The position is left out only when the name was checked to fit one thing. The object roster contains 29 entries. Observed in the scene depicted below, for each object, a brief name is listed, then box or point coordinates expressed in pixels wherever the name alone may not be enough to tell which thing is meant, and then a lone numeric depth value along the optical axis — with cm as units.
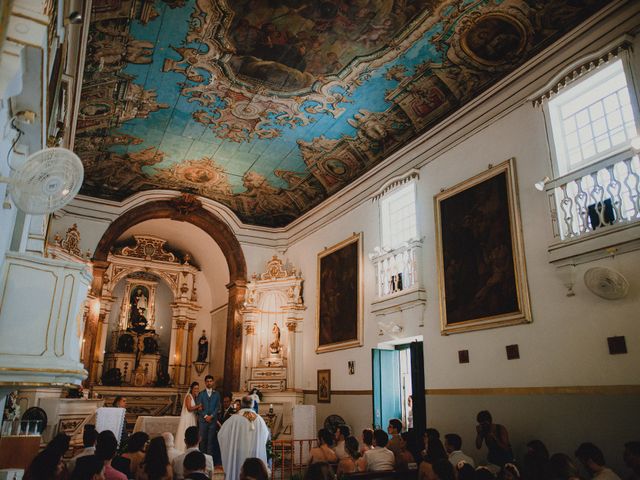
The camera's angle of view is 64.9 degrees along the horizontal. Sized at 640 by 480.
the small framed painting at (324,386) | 1396
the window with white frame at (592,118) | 776
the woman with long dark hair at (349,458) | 697
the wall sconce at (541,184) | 827
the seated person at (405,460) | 736
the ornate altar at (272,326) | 1596
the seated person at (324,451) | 755
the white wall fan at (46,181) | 417
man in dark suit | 1137
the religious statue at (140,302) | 1953
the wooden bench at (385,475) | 605
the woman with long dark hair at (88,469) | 411
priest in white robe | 879
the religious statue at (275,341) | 1627
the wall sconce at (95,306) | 1525
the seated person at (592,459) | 566
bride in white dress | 1099
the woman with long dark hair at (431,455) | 603
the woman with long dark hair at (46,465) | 419
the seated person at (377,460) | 701
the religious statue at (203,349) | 1928
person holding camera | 738
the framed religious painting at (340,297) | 1335
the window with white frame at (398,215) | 1210
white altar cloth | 1263
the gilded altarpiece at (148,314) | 1848
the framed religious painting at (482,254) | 870
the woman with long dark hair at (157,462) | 496
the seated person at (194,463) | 457
